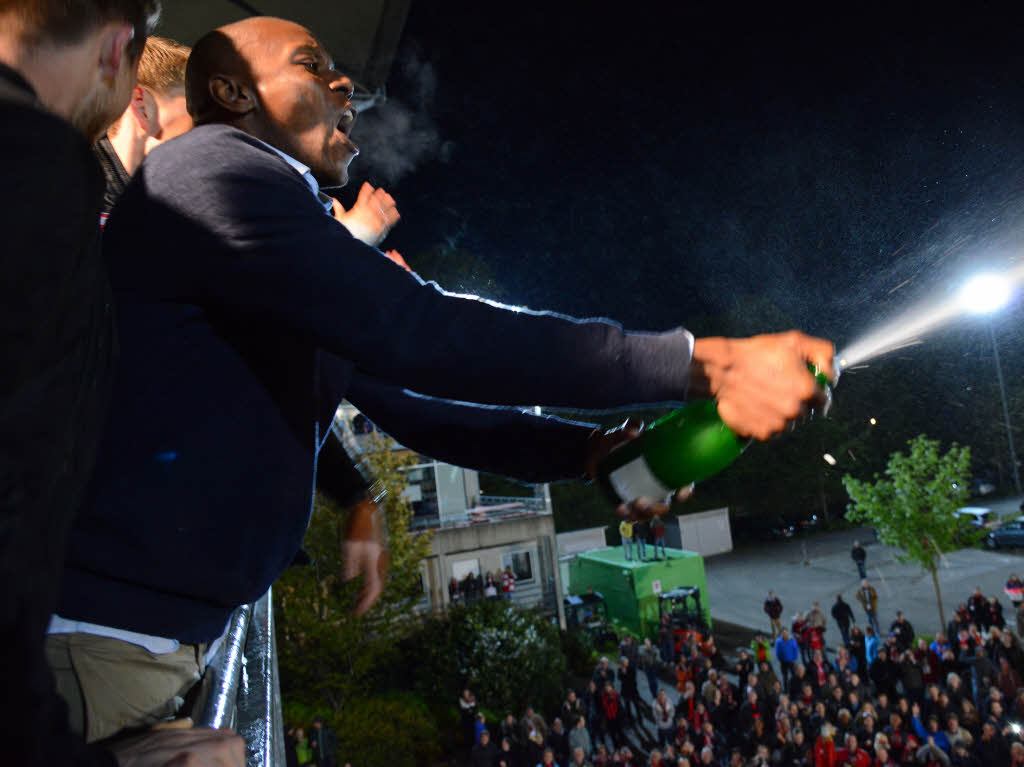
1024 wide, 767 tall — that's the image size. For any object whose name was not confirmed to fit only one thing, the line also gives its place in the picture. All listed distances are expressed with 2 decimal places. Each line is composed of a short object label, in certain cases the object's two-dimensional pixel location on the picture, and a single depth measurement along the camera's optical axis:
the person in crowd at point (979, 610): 15.65
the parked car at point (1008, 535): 27.20
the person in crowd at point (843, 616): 17.75
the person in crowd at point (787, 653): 15.20
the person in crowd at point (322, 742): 11.74
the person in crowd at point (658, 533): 23.45
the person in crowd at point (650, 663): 17.07
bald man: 1.00
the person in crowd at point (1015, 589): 16.58
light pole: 24.12
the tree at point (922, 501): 19.31
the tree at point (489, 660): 17.17
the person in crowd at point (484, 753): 12.48
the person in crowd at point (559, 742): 13.16
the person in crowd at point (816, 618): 16.81
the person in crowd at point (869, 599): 17.61
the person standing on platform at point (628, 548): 24.31
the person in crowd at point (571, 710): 13.57
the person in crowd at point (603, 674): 15.16
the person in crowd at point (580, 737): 13.05
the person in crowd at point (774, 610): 19.61
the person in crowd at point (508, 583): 23.80
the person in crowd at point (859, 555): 24.75
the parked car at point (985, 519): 27.31
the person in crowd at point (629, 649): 17.44
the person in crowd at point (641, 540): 23.80
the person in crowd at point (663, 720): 13.37
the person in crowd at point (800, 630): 16.73
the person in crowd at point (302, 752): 12.54
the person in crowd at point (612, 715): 14.93
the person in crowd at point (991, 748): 9.52
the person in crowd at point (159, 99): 2.67
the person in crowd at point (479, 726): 13.95
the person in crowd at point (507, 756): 12.66
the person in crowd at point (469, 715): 15.09
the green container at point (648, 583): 22.03
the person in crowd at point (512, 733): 13.01
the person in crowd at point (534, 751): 12.56
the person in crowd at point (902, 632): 14.72
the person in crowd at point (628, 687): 16.05
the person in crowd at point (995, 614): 15.31
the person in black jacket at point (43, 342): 0.59
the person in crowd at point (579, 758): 12.13
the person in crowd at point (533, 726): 12.95
